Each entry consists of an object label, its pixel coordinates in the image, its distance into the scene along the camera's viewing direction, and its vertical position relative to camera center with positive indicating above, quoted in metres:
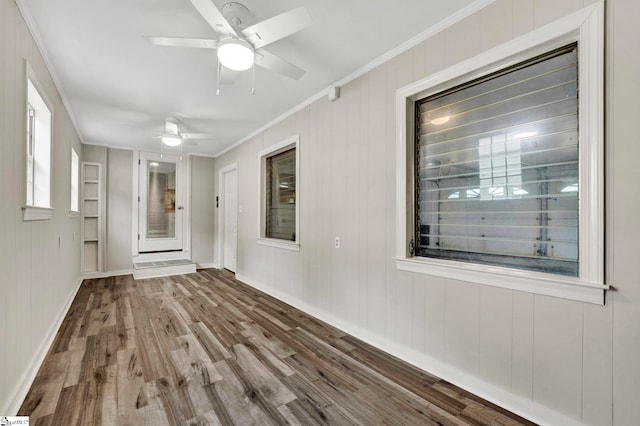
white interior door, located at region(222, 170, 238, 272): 5.70 -0.21
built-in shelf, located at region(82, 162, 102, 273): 5.23 -0.20
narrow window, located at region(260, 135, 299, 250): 3.77 +0.26
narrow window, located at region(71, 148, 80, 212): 4.52 +0.47
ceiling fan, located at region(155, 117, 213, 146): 3.80 +1.08
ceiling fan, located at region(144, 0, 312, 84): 1.56 +1.10
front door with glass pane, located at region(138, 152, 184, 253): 5.73 +0.14
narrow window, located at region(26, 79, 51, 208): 2.38 +0.49
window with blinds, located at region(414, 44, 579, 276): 1.59 +0.31
